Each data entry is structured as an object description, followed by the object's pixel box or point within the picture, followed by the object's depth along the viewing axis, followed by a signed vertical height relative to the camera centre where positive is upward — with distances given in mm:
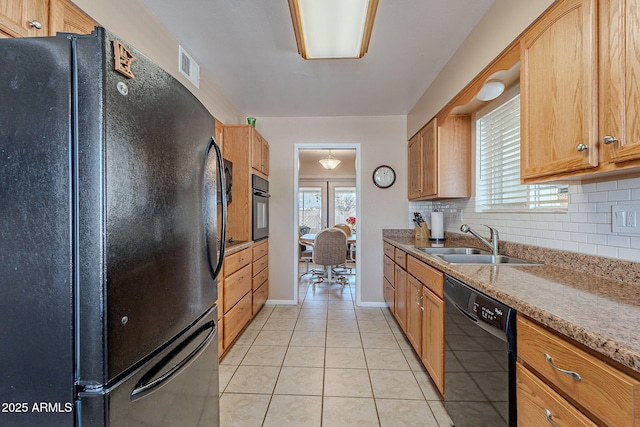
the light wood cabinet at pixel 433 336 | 1689 -786
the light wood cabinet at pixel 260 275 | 3105 -702
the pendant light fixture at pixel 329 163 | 5688 +1077
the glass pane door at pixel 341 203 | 7355 +334
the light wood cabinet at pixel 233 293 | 2234 -684
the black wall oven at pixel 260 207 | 3082 +111
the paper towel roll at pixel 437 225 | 2980 -107
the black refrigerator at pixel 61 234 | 673 -38
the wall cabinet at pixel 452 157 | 2643 +547
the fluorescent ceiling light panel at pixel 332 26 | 1550 +1169
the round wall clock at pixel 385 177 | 3666 +502
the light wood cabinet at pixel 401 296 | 2549 -774
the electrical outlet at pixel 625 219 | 1151 -23
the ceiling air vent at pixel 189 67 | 2164 +1207
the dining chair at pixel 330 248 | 4668 -537
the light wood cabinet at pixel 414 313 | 2096 -777
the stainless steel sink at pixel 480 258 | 1923 -309
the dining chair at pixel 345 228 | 6559 -287
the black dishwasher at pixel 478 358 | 1024 -622
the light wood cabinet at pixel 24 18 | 903 +685
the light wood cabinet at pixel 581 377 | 606 -415
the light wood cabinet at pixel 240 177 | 2998 +420
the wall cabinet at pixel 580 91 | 916 +472
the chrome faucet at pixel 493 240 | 1963 -183
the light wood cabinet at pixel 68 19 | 1091 +846
